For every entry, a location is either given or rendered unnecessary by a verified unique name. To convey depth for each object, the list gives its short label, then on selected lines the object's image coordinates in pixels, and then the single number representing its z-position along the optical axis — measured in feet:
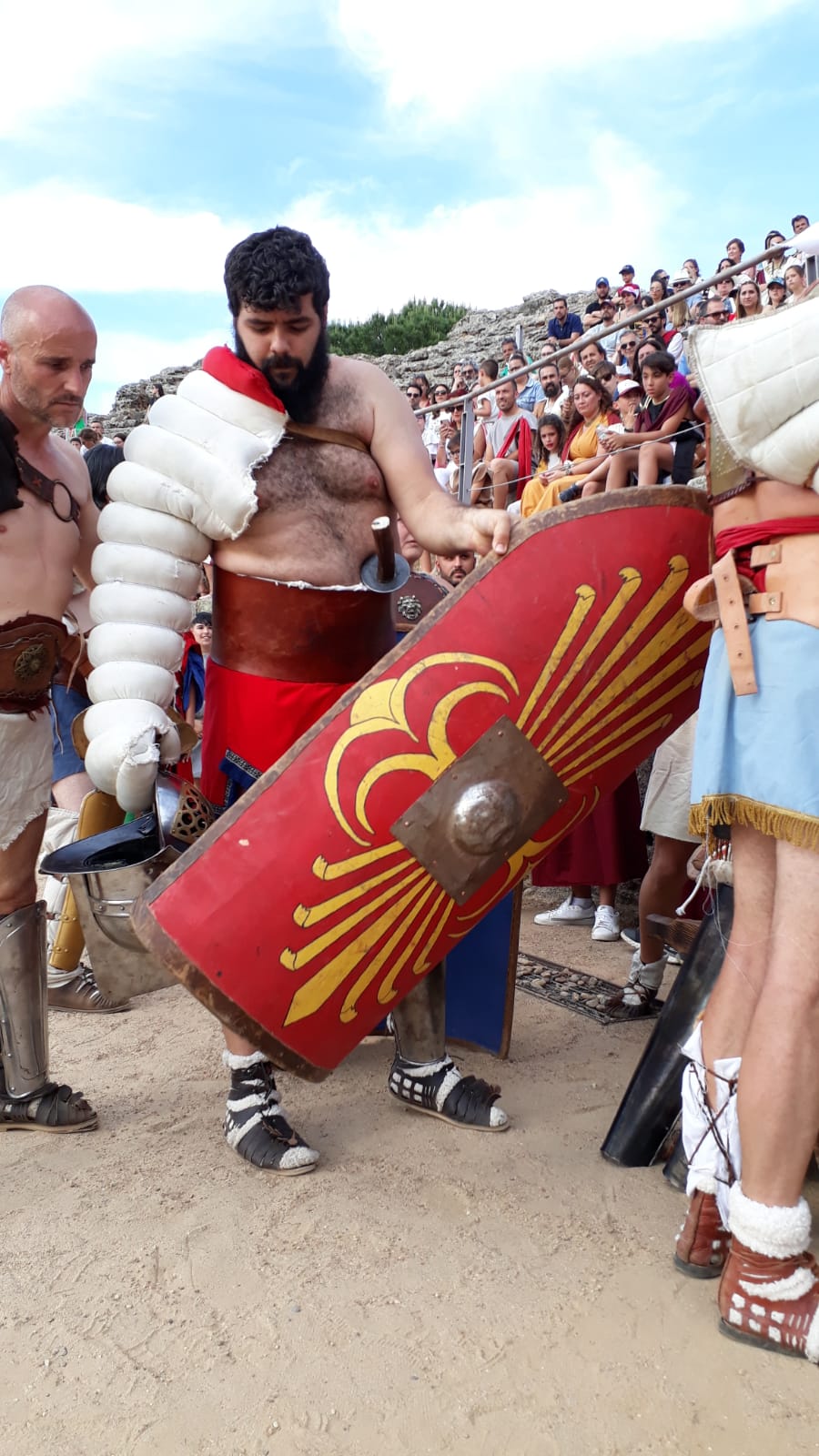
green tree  114.83
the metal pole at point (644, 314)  19.22
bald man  7.51
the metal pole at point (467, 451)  25.34
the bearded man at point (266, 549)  7.20
